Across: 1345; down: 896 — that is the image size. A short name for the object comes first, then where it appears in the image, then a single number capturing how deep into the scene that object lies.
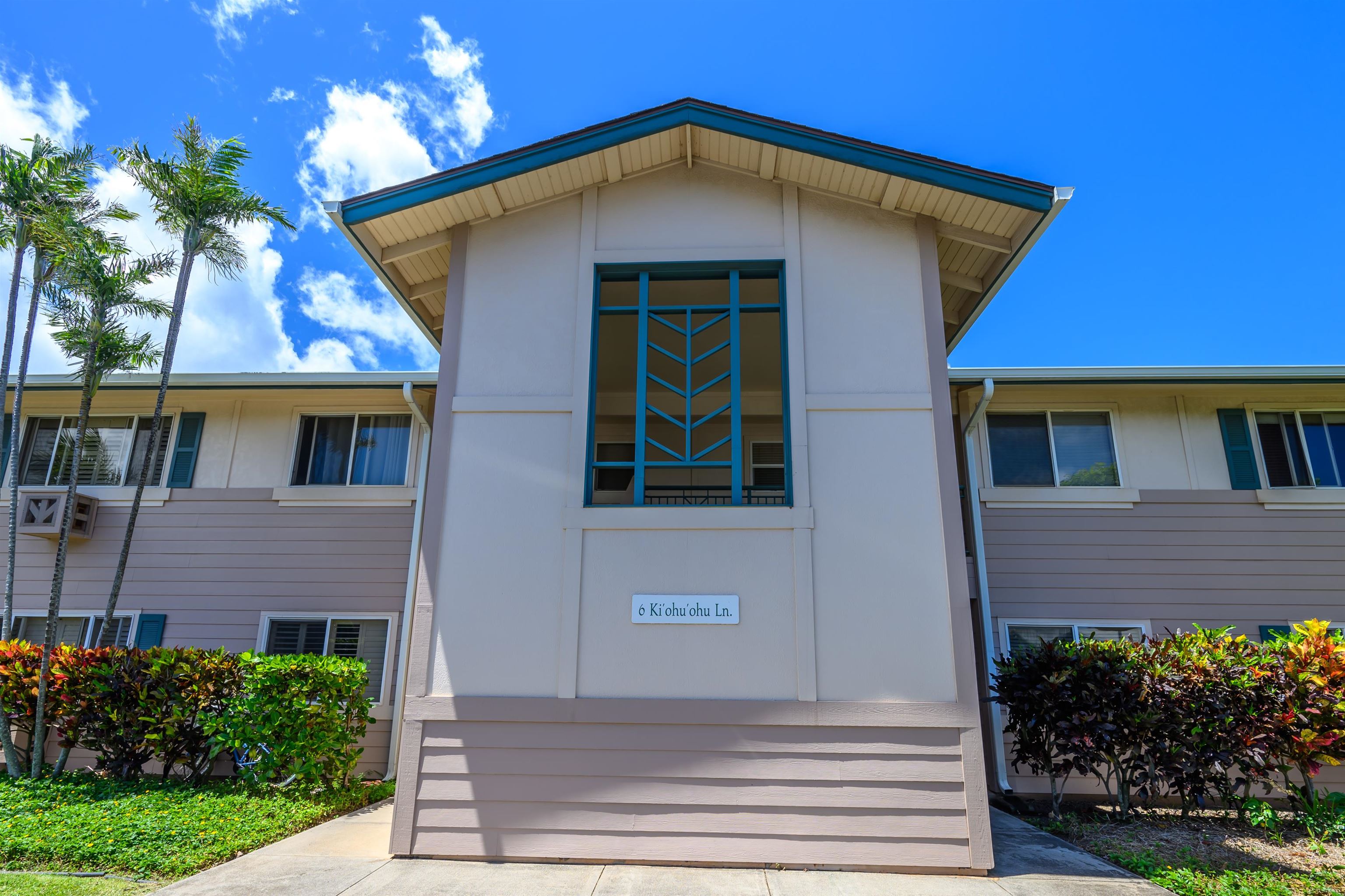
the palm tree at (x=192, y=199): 8.23
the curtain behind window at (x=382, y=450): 9.21
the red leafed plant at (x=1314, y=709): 6.11
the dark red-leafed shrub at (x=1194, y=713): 6.12
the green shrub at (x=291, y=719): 6.77
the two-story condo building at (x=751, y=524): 5.23
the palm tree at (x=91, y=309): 7.82
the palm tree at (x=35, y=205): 7.66
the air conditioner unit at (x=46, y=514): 8.80
